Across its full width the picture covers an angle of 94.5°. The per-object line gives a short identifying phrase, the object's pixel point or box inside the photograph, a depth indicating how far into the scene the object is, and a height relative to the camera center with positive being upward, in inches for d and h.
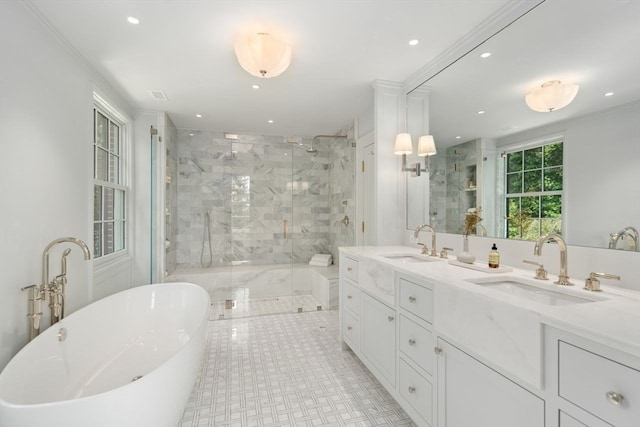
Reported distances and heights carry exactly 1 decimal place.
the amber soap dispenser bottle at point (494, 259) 68.2 -10.5
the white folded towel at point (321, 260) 177.9 -28.3
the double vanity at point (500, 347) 33.2 -20.0
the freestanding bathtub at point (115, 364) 42.6 -32.7
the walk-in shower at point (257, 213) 159.3 -0.1
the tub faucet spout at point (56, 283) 73.7 -18.1
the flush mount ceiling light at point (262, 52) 79.1 +43.7
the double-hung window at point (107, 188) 116.9 +10.5
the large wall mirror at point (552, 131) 51.7 +18.0
